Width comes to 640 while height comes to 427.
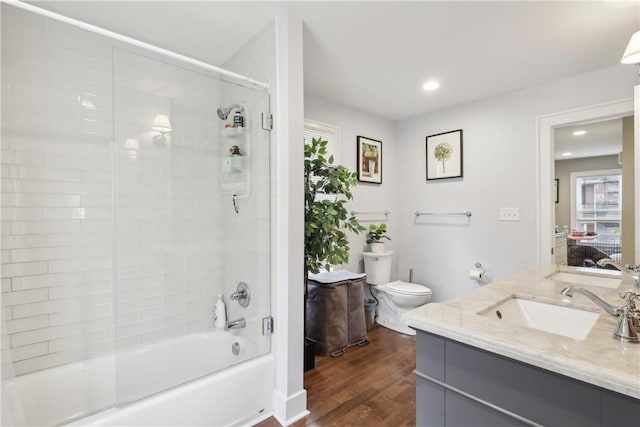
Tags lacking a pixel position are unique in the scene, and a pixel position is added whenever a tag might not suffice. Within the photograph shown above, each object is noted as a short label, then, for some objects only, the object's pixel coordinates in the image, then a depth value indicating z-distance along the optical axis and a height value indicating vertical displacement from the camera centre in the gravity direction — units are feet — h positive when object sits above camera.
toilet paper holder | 9.85 -2.01
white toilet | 9.91 -2.70
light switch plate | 9.36 -0.12
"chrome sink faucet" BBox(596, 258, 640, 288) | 4.17 -0.83
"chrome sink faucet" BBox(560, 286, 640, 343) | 3.08 -1.14
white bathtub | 4.86 -3.09
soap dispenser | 7.29 -2.52
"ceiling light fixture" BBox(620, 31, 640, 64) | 5.24 +2.76
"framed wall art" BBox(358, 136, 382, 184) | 11.11 +1.91
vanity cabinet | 2.58 -1.78
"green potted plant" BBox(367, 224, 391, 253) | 10.77 -0.93
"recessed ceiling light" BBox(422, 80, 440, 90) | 8.95 +3.76
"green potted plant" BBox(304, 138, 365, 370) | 7.07 -0.11
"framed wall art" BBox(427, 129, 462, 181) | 10.67 +2.01
